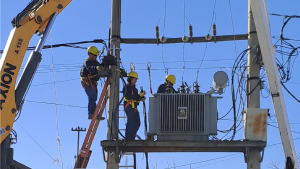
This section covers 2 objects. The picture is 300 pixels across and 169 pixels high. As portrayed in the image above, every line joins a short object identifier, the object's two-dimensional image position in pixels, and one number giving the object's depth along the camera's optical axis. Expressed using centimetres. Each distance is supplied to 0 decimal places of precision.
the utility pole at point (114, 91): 1393
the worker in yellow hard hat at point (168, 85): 1440
